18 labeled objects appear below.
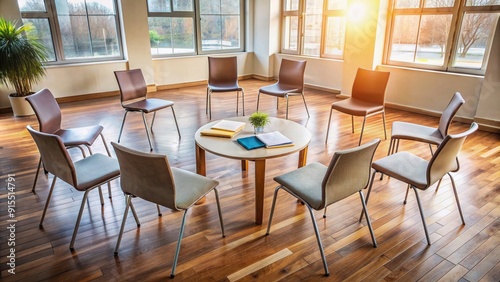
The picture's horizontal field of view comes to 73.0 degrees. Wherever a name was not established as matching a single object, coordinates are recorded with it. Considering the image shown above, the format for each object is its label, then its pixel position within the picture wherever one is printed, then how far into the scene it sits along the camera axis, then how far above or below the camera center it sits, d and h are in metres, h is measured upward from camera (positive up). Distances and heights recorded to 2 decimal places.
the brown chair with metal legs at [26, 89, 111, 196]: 2.79 -0.74
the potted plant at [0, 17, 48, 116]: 4.55 -0.33
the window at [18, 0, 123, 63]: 5.43 +0.12
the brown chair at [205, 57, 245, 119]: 5.00 -0.56
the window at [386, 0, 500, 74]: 4.48 -0.02
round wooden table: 2.30 -0.78
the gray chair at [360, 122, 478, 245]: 2.05 -0.89
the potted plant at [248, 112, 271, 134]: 2.64 -0.65
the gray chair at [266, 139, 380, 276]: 1.83 -0.87
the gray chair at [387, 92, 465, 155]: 2.80 -0.86
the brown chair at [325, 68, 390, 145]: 3.79 -0.71
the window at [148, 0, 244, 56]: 6.53 +0.15
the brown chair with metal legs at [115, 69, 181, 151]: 3.87 -0.67
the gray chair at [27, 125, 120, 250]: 2.02 -0.88
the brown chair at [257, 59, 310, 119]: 4.67 -0.66
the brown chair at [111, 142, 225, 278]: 1.74 -0.81
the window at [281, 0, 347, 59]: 6.27 +0.11
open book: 2.44 -0.75
